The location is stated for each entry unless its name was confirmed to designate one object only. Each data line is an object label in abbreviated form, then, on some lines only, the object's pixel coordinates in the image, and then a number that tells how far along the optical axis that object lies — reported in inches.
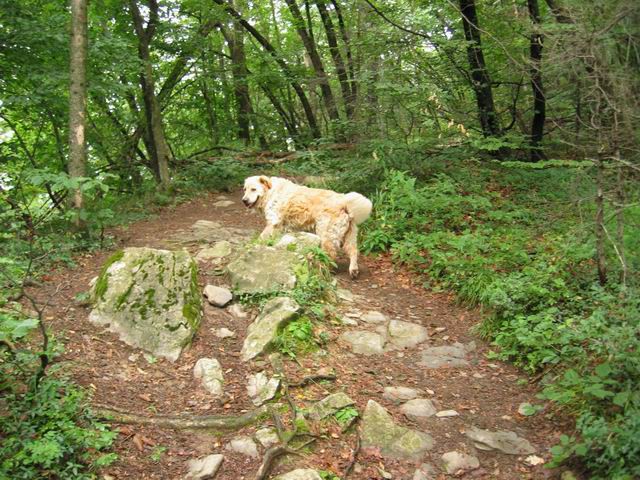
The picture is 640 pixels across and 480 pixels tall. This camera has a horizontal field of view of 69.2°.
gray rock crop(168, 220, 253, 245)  315.5
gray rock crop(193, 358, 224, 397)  177.5
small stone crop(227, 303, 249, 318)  224.4
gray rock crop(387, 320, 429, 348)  227.1
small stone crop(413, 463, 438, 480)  146.6
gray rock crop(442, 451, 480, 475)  149.7
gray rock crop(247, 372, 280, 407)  171.3
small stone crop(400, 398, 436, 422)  174.7
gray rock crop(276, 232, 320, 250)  264.4
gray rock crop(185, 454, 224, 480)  138.7
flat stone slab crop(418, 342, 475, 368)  211.8
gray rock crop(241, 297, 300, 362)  196.1
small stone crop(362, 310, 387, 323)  241.3
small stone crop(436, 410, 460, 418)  175.5
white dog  281.7
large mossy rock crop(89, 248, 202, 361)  196.9
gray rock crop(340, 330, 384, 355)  216.0
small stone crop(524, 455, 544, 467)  148.2
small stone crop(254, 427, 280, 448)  151.5
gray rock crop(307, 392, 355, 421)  165.6
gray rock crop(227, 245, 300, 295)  233.5
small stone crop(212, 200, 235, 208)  440.8
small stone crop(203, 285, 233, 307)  228.2
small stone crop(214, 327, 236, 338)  209.0
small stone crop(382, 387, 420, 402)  184.3
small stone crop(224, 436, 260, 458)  148.6
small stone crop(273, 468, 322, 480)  138.1
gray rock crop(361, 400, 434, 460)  157.3
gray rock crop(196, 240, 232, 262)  273.3
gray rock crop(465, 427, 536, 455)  155.8
